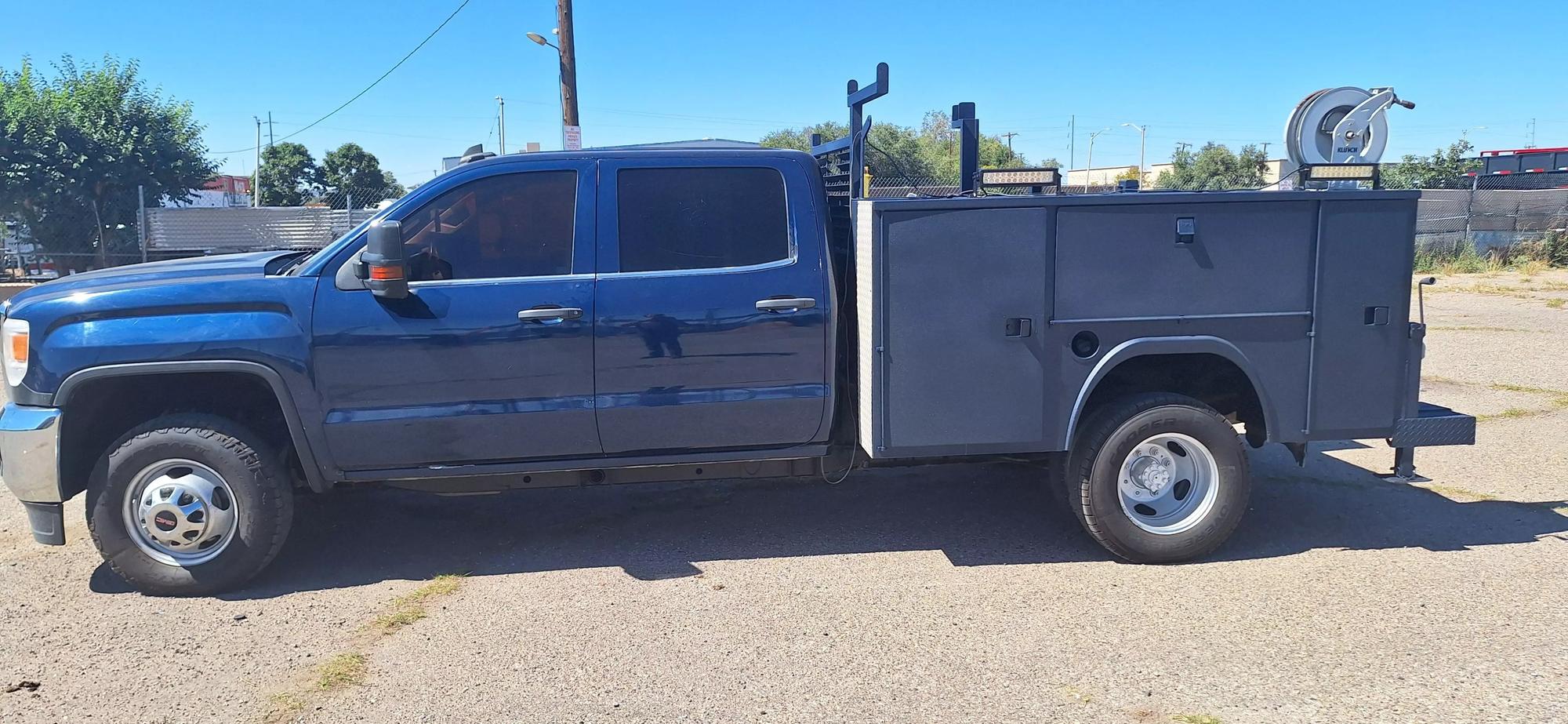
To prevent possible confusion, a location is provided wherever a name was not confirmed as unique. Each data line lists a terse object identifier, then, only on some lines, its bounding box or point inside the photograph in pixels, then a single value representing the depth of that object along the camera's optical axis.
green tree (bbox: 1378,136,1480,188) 36.25
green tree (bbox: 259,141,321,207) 53.03
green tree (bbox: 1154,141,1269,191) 34.28
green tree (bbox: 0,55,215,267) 20.84
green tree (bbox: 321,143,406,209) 56.12
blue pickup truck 4.70
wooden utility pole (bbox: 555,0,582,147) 16.56
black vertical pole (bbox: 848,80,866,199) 5.26
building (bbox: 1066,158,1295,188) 43.53
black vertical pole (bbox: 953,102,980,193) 5.69
